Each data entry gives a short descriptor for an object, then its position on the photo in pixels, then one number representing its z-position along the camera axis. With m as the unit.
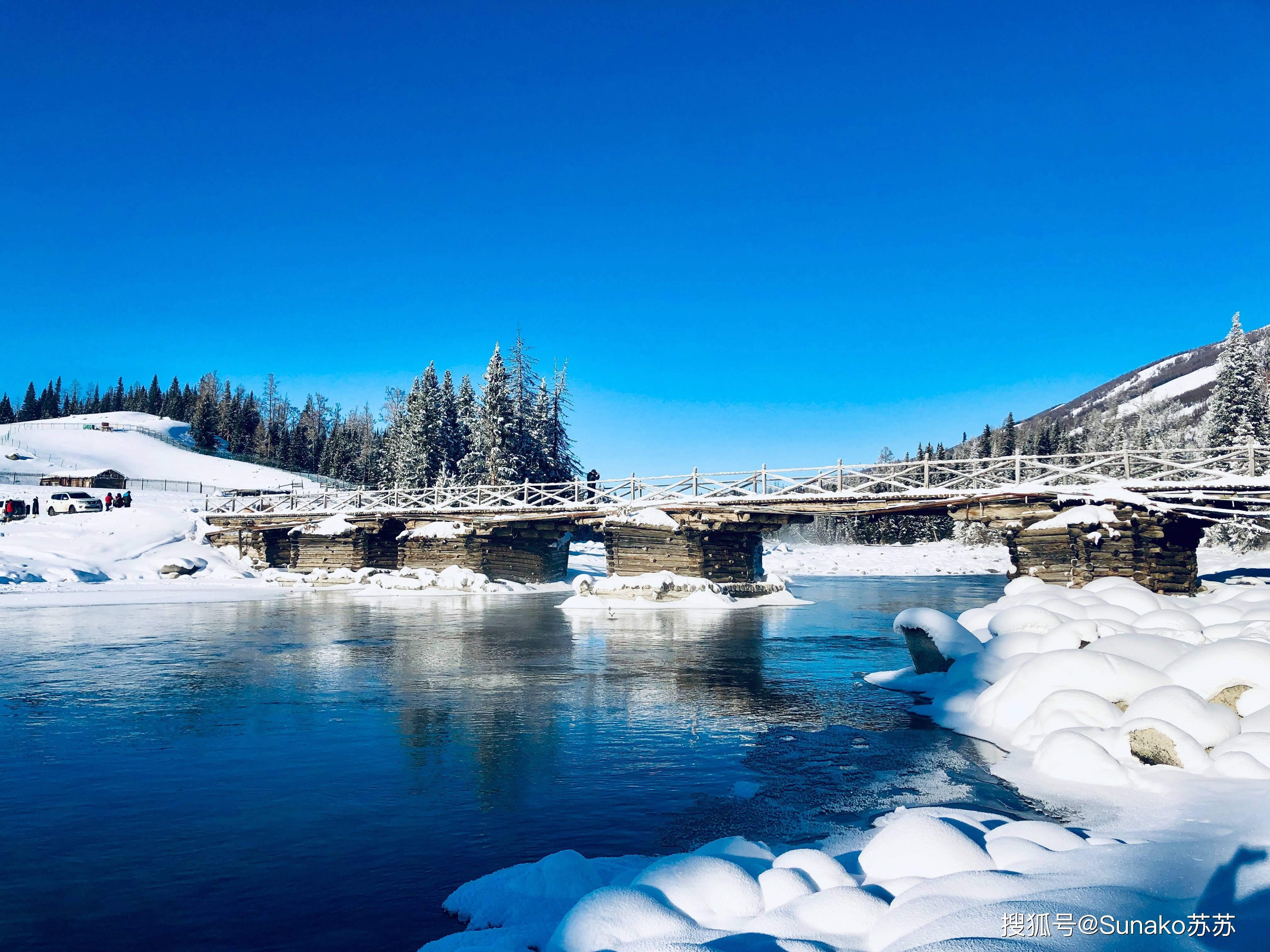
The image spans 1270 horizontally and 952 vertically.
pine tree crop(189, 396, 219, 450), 114.06
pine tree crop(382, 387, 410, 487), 66.81
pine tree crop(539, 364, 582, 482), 62.25
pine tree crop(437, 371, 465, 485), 64.12
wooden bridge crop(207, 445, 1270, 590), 22.08
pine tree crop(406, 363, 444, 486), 63.19
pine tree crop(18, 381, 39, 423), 140.00
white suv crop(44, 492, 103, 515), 46.38
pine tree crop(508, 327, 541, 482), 58.59
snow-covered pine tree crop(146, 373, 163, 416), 139.62
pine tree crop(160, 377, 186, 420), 135.62
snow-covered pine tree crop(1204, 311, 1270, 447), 49.22
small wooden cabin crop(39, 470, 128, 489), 69.81
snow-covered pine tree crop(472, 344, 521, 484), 56.38
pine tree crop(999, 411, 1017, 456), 93.88
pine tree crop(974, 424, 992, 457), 99.50
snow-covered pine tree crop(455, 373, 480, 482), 61.59
